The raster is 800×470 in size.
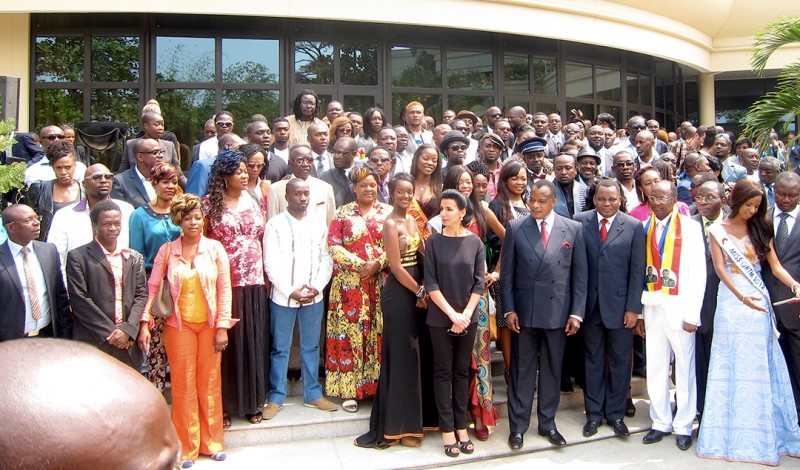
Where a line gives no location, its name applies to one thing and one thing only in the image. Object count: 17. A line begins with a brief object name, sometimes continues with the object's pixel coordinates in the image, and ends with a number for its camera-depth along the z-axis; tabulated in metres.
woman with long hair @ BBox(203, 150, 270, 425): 5.20
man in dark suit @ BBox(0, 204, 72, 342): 4.40
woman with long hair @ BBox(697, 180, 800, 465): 4.95
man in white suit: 5.15
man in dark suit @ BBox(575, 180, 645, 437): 5.32
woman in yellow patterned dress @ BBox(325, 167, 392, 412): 5.39
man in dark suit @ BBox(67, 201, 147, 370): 4.59
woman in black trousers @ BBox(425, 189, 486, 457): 4.82
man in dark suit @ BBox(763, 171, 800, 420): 5.10
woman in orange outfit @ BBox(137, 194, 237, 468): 4.76
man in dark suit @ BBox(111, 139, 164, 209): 5.62
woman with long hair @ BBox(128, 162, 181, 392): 5.14
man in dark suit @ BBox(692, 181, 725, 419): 5.32
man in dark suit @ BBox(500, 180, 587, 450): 5.16
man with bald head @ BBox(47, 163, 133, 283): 5.10
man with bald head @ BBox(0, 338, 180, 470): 0.75
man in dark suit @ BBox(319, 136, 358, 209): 6.17
